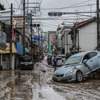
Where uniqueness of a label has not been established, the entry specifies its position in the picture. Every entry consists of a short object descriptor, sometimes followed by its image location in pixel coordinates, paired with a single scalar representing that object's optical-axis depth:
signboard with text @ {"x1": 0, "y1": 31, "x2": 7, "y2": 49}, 24.48
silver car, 13.06
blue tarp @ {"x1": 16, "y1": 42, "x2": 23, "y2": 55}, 31.28
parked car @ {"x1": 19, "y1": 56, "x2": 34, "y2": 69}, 28.45
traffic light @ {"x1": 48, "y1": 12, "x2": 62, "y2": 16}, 17.72
